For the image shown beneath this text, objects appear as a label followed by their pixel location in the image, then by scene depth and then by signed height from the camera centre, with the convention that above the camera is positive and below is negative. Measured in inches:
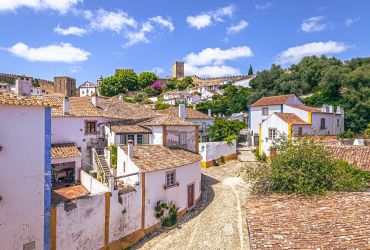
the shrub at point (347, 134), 1606.8 -59.6
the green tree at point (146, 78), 3662.6 +609.1
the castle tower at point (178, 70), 5329.7 +1057.6
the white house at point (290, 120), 1358.3 +23.6
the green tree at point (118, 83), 3284.9 +485.8
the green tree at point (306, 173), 620.4 -120.5
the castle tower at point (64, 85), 3097.9 +429.8
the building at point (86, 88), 3767.2 +481.9
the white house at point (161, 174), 761.0 -156.8
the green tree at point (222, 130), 1602.9 -40.1
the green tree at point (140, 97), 3032.0 +301.3
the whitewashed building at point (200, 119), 1778.4 +28.8
